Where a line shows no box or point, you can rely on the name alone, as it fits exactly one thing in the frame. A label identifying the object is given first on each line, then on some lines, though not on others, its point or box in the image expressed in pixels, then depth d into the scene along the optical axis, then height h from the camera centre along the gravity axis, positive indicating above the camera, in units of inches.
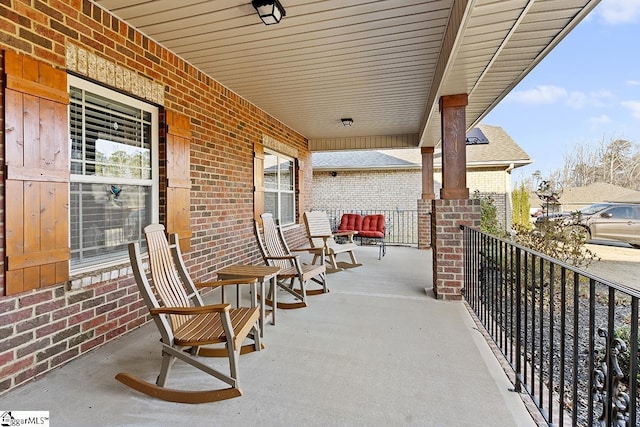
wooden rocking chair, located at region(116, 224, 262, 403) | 75.1 -30.9
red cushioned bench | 295.4 -16.1
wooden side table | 110.0 -22.9
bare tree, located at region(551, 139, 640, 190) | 698.2 +98.8
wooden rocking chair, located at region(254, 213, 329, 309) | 140.9 -26.8
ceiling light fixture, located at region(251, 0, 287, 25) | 97.2 +61.9
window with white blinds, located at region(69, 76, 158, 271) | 101.2 +13.4
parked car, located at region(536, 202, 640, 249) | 360.5 -16.0
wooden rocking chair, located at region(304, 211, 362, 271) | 208.2 -18.8
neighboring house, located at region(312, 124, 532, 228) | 436.8 +48.9
